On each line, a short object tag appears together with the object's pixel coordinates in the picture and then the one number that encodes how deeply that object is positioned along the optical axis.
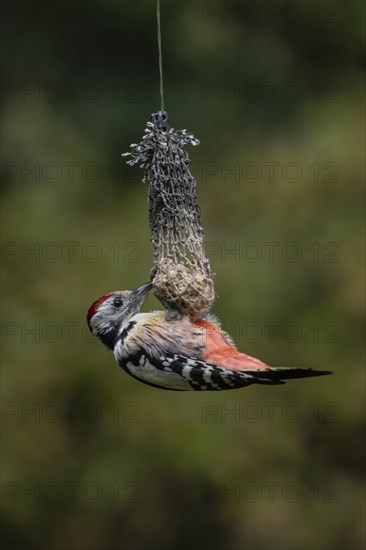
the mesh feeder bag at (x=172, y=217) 9.82
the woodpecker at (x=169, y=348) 9.12
